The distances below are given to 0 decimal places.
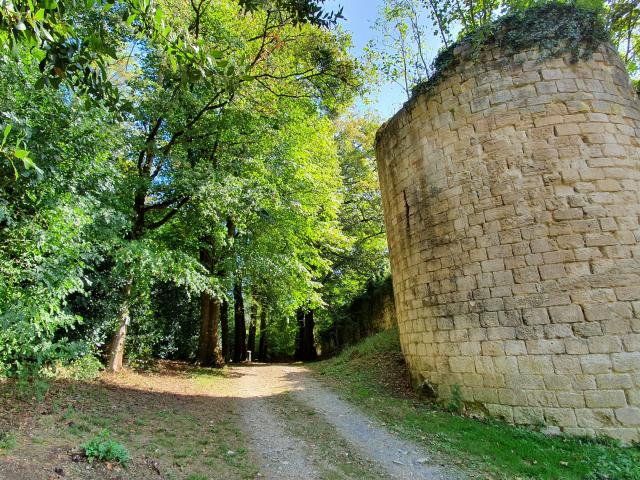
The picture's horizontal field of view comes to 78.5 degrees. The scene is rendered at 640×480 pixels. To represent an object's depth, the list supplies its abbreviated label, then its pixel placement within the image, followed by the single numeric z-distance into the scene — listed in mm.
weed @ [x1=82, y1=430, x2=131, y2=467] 4379
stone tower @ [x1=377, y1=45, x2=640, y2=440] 5691
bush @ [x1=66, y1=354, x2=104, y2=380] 8297
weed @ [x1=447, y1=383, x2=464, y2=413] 6629
